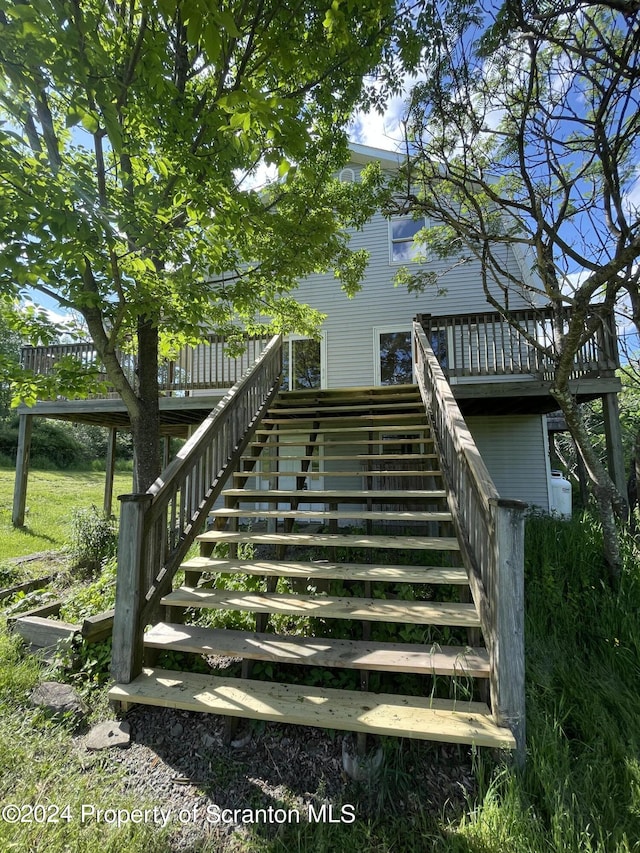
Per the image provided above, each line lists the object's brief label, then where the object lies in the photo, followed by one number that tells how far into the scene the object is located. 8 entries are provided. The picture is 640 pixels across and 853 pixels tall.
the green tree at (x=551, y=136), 3.87
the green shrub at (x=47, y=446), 24.19
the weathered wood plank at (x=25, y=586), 4.21
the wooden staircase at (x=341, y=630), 2.18
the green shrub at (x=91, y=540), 5.34
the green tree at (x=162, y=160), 2.26
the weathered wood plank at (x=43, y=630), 3.06
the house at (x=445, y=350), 6.19
